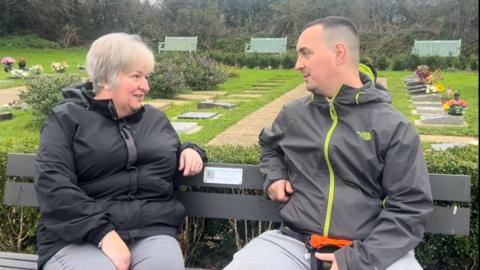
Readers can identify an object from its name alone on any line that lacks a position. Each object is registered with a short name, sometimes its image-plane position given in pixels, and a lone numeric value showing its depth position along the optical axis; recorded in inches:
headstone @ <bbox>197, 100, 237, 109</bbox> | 432.8
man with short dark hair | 91.2
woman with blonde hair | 96.7
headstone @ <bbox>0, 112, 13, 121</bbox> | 378.0
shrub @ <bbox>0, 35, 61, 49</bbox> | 1174.3
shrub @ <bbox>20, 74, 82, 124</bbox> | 345.7
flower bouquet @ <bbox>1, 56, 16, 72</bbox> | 667.4
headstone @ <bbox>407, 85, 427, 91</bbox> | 559.7
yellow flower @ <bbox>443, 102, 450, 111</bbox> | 401.8
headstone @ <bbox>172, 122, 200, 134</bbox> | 326.0
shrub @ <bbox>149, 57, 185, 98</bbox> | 479.8
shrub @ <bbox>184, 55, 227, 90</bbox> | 569.6
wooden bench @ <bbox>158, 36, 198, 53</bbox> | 1091.4
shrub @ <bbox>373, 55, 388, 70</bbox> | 932.8
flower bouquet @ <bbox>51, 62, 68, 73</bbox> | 618.3
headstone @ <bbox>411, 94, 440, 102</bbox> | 514.6
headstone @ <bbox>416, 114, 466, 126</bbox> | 379.2
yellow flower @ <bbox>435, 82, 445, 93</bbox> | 518.8
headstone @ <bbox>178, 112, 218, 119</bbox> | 379.4
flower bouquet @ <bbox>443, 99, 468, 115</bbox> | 395.5
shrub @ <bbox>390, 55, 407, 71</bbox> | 922.7
